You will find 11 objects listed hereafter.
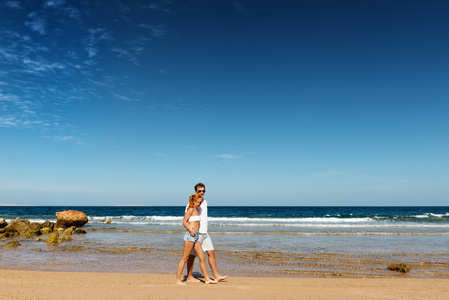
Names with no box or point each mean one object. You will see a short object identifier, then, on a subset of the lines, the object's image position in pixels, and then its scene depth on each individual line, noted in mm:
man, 6383
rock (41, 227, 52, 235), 19062
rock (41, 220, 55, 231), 21186
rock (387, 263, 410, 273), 8695
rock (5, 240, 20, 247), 13353
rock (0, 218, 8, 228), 19570
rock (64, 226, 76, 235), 17855
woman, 6258
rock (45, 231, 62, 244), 14336
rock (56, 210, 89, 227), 23391
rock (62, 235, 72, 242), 15517
